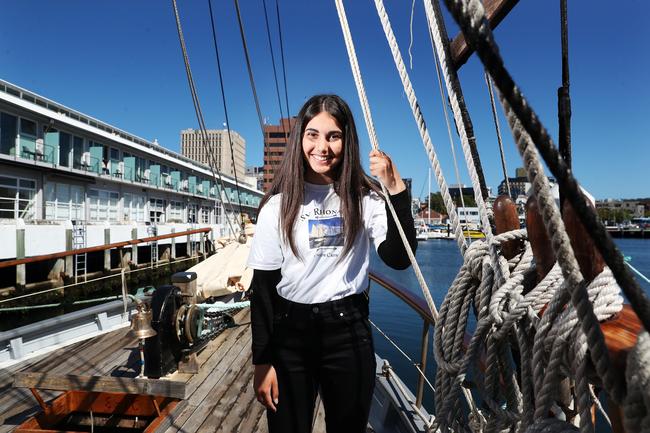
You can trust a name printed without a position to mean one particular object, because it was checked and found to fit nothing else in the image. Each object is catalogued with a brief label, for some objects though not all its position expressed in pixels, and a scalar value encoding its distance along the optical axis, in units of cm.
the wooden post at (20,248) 1172
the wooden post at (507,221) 86
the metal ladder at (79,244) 1401
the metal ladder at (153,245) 1850
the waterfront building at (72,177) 1396
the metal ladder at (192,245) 2267
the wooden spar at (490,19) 117
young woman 122
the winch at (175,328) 257
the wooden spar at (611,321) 47
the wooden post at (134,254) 1817
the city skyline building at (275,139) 4386
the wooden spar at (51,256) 404
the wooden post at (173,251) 2094
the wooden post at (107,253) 1565
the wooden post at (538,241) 66
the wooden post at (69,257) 1366
